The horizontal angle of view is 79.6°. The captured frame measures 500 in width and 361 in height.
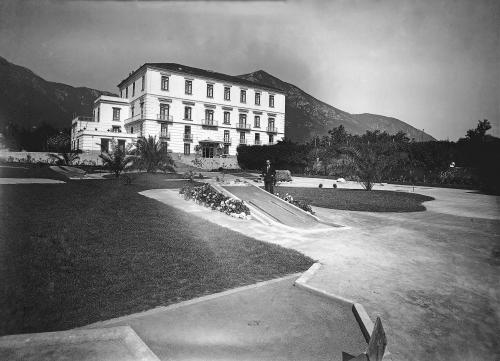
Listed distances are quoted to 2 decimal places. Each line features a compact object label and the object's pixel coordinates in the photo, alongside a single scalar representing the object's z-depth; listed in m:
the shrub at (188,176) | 21.06
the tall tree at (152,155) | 22.59
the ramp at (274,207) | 10.05
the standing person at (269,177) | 14.15
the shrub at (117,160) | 18.55
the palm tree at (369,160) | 18.80
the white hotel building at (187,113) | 47.78
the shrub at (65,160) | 29.57
